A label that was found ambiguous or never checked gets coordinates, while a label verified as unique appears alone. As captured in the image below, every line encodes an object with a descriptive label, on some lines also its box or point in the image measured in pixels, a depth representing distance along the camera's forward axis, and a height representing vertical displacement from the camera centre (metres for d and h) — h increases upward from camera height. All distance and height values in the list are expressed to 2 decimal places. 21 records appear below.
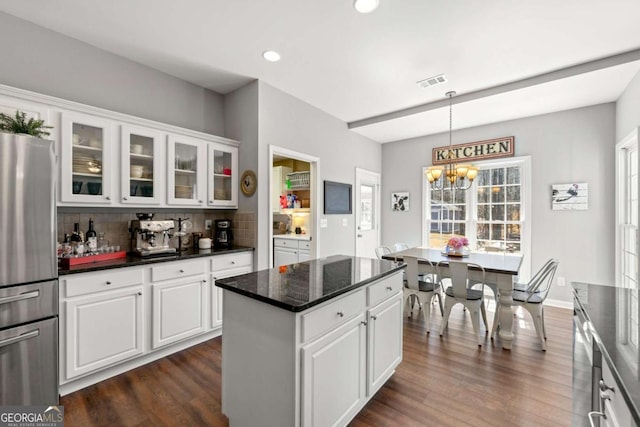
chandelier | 3.31 +0.50
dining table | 2.81 -0.62
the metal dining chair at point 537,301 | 2.86 -0.90
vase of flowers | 3.61 -0.43
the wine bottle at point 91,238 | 2.55 -0.25
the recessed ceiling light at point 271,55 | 2.79 +1.58
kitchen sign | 4.51 +1.07
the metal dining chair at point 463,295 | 2.91 -0.88
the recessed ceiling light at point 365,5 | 2.09 +1.56
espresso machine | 2.72 -0.26
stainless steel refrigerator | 1.70 -0.40
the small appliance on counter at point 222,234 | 3.51 -0.28
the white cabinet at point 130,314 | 2.12 -0.90
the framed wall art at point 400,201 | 5.62 +0.23
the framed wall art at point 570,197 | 3.92 +0.24
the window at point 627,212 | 3.09 +0.02
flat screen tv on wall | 4.42 +0.24
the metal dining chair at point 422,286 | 3.24 -0.87
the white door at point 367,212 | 5.21 +0.01
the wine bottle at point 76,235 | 2.47 -0.21
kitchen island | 1.39 -0.74
